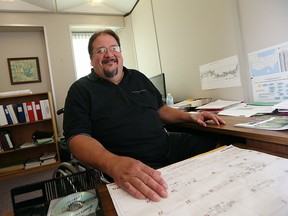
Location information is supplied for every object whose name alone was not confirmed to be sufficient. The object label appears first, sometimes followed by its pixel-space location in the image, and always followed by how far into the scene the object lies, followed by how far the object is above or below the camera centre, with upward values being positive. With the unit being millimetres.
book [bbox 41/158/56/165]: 2908 -634
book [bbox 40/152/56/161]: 2939 -568
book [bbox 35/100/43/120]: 2941 +115
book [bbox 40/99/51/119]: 2959 +127
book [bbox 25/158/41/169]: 2848 -623
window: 3486 +1031
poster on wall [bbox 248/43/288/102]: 1248 +85
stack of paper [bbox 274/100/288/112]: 974 -108
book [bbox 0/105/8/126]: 2762 +77
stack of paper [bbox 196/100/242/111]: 1455 -91
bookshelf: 2924 -221
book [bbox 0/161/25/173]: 2771 -617
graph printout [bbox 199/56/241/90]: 1596 +162
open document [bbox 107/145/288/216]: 404 -222
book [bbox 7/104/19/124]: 2812 +119
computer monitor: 2219 +209
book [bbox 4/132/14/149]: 2818 -248
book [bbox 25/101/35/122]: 2900 +116
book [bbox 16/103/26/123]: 2863 +104
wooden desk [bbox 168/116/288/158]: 672 -182
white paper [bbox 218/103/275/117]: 1111 -126
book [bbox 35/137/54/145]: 2879 -330
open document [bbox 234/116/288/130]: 778 -154
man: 905 -64
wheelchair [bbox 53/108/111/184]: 1001 -282
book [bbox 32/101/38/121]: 2924 +136
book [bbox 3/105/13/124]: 2789 +97
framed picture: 3102 +771
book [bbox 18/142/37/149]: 2854 -360
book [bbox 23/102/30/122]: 2887 +130
